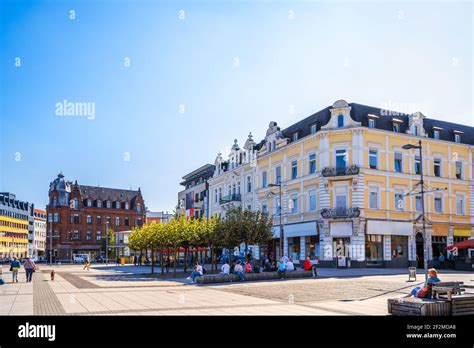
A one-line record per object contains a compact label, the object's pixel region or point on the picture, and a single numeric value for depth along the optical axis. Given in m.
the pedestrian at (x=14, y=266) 31.45
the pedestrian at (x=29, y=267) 32.12
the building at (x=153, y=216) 132.85
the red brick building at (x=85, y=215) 104.50
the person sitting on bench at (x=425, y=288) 14.82
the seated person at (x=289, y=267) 33.03
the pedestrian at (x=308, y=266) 34.32
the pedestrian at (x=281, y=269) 31.94
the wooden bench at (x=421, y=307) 13.59
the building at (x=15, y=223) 122.19
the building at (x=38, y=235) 145.45
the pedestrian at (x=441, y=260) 44.69
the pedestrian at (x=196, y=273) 29.59
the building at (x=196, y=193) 77.31
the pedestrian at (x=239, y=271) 30.08
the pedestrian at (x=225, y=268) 30.48
